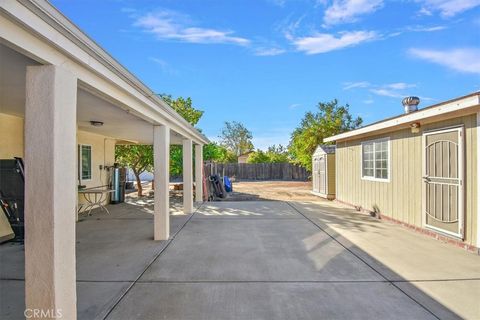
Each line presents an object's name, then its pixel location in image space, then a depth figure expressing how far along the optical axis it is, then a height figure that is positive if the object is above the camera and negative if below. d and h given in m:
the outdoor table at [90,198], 8.17 -1.24
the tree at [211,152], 14.46 +0.41
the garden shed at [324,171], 11.80 -0.48
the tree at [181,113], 13.49 +2.20
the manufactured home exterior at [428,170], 4.66 -0.20
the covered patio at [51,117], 1.88 +0.32
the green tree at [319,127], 19.66 +2.38
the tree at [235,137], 49.53 +3.97
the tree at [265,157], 31.58 +0.32
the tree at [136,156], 12.85 +0.19
